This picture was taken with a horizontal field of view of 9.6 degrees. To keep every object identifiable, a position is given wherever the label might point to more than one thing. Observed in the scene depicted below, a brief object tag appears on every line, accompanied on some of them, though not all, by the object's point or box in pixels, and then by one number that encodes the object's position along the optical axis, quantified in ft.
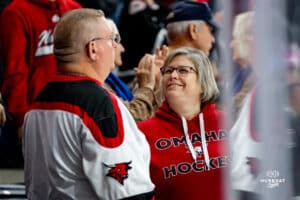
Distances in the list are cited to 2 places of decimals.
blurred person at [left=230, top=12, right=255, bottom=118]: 12.79
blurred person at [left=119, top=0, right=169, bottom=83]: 48.74
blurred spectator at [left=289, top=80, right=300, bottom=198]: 12.49
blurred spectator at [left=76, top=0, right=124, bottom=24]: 49.88
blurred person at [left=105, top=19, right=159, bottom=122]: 33.08
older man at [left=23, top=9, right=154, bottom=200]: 24.30
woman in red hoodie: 28.61
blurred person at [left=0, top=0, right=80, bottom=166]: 37.47
